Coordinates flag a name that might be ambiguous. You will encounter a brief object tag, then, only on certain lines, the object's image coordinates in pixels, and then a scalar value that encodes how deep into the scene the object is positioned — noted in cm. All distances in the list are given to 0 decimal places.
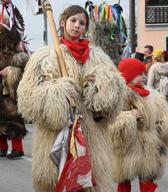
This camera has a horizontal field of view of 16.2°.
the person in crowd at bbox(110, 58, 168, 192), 519
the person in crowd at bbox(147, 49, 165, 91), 1185
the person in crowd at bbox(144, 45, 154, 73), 1369
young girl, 395
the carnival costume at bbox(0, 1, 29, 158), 832
